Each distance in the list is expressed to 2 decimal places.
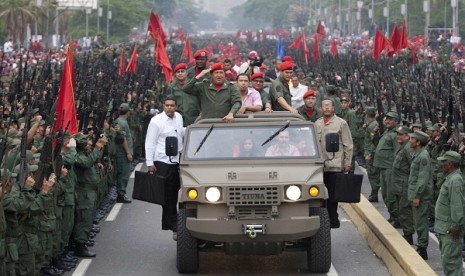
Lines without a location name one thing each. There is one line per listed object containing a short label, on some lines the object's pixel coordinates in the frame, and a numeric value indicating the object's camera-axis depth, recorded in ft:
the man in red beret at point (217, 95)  56.44
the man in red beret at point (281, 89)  61.52
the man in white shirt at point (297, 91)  80.93
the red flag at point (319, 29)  196.55
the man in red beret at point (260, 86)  60.80
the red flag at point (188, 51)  153.16
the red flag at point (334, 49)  180.08
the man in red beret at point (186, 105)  59.47
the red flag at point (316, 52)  167.53
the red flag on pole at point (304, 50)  165.36
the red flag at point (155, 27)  119.03
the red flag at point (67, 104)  55.98
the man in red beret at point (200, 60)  61.62
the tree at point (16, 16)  238.27
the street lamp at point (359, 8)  356.71
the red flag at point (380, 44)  146.10
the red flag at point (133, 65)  118.02
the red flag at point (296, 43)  187.02
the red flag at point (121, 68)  116.62
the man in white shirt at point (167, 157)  54.90
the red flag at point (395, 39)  151.53
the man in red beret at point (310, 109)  59.77
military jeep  48.75
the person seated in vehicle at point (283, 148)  51.21
